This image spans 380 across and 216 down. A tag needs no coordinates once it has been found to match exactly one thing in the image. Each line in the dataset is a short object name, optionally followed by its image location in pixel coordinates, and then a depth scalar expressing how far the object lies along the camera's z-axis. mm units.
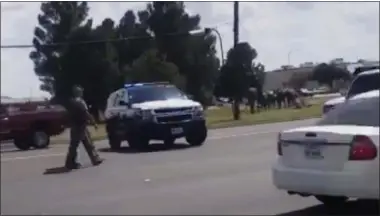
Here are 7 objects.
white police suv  20562
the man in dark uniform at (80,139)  13410
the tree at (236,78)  37031
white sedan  8883
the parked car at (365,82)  15289
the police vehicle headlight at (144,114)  20562
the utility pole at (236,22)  33750
